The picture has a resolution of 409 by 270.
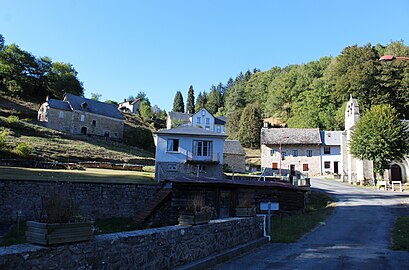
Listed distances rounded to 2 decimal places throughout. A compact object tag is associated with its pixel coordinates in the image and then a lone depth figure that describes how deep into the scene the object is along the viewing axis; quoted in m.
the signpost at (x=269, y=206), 11.79
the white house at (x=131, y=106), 103.06
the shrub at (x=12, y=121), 48.94
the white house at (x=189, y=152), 30.67
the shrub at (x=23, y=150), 33.06
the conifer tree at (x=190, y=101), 108.31
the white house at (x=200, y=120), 72.62
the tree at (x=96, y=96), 98.88
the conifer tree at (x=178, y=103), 106.09
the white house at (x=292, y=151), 51.01
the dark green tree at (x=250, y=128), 73.25
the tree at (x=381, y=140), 34.75
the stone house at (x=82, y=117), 59.22
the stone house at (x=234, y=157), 49.17
